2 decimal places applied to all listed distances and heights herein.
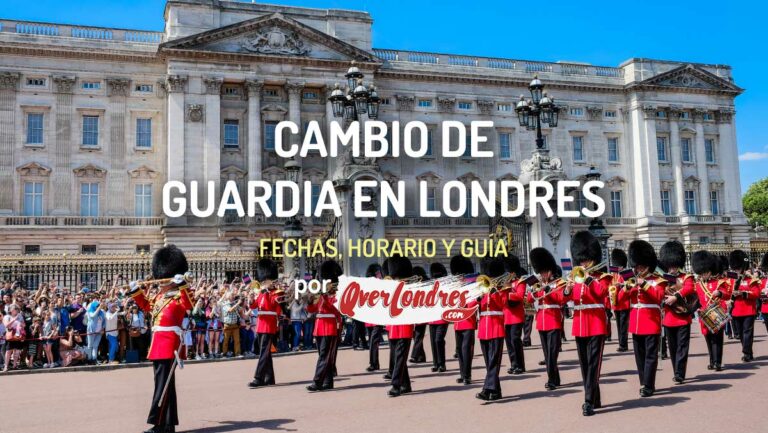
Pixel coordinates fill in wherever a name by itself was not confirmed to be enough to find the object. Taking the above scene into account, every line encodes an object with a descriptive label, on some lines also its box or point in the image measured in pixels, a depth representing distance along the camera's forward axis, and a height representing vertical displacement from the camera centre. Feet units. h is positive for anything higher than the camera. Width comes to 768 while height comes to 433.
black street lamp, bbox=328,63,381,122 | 62.13 +14.78
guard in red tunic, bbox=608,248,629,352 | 47.47 -4.33
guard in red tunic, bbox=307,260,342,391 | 36.52 -3.77
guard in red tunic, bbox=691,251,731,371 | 38.27 -2.16
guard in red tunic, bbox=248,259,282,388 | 38.55 -3.13
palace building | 121.60 +28.16
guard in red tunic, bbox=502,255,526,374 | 35.43 -3.35
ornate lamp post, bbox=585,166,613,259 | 71.31 +2.65
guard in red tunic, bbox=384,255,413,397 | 33.65 -4.52
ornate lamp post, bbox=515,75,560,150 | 65.67 +14.11
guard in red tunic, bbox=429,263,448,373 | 41.52 -4.93
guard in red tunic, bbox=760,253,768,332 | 49.39 -3.20
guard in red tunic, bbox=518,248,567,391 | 34.73 -2.62
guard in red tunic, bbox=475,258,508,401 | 31.12 -3.27
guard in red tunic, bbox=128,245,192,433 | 26.76 -2.15
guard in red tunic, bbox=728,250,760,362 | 42.01 -3.23
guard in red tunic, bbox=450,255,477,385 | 35.50 -4.16
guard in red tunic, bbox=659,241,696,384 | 33.27 -2.66
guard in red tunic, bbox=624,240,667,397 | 31.37 -2.54
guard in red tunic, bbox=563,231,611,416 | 28.66 -2.76
